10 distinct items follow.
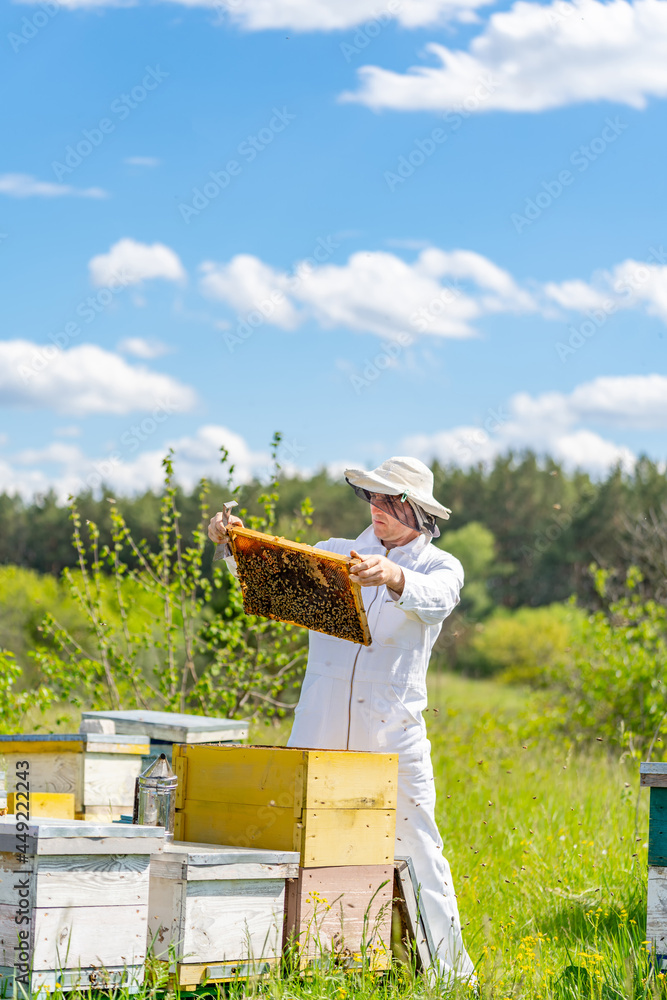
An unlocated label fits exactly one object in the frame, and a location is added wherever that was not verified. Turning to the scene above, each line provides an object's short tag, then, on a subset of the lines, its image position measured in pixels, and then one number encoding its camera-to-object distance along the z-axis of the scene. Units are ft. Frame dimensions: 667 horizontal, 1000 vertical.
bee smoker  25.40
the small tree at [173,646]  55.83
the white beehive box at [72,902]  20.20
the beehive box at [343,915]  23.84
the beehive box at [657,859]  27.02
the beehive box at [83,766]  37.04
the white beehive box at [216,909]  22.06
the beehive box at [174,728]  37.58
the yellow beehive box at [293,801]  23.65
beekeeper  28.02
